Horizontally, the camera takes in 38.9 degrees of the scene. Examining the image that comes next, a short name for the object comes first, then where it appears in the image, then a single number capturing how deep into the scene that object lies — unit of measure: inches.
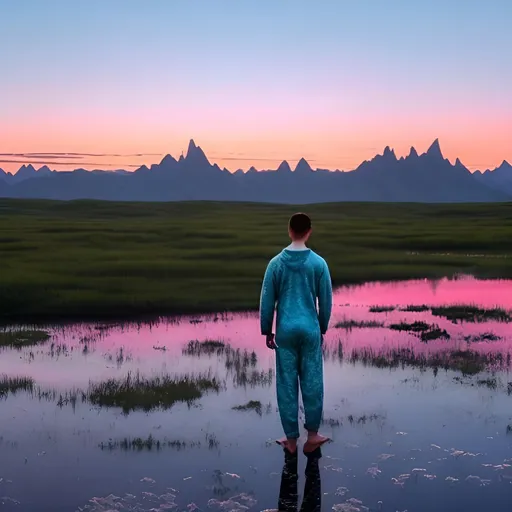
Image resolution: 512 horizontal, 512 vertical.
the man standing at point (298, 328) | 380.5
